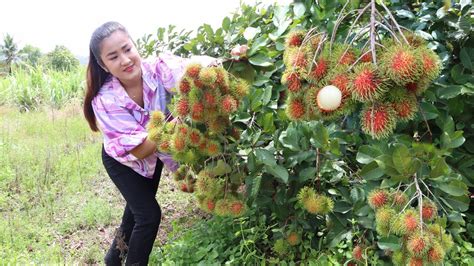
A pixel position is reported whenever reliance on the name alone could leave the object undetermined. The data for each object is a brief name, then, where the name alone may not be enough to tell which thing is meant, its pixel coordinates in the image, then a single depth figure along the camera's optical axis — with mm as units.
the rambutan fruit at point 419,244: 1017
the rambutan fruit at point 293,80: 1014
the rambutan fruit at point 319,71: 981
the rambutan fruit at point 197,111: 1380
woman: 2012
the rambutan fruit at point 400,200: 1115
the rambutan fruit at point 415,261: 1052
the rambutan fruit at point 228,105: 1389
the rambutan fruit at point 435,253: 1041
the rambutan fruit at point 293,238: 1956
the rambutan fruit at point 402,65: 853
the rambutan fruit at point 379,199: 1153
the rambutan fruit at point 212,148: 1516
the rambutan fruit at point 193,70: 1396
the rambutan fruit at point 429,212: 1090
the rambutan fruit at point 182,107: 1425
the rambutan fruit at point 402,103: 907
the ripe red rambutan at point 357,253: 1718
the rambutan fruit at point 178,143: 1455
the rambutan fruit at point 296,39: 1152
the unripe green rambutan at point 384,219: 1102
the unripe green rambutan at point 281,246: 2002
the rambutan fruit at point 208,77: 1362
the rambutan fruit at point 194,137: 1465
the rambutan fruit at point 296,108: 1067
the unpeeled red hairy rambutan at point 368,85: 864
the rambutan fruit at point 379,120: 894
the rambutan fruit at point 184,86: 1419
